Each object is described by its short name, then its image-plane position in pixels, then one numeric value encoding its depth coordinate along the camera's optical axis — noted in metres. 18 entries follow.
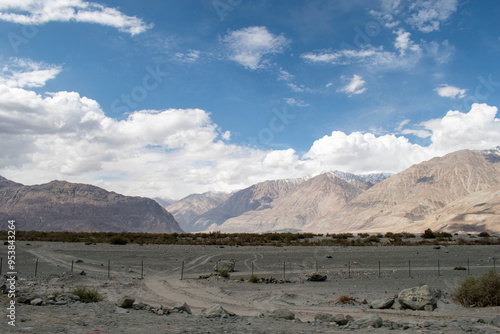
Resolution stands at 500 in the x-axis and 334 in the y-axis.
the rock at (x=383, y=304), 15.83
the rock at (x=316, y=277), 25.36
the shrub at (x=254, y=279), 24.50
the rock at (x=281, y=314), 13.32
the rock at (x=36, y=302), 13.52
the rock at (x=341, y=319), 12.42
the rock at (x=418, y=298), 15.27
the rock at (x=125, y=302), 14.31
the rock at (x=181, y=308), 14.09
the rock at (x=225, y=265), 28.74
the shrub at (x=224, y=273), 25.94
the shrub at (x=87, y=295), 15.52
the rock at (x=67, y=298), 14.73
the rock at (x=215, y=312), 13.30
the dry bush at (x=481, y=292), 15.09
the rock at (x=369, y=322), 11.77
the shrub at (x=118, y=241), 52.23
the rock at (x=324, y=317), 13.00
